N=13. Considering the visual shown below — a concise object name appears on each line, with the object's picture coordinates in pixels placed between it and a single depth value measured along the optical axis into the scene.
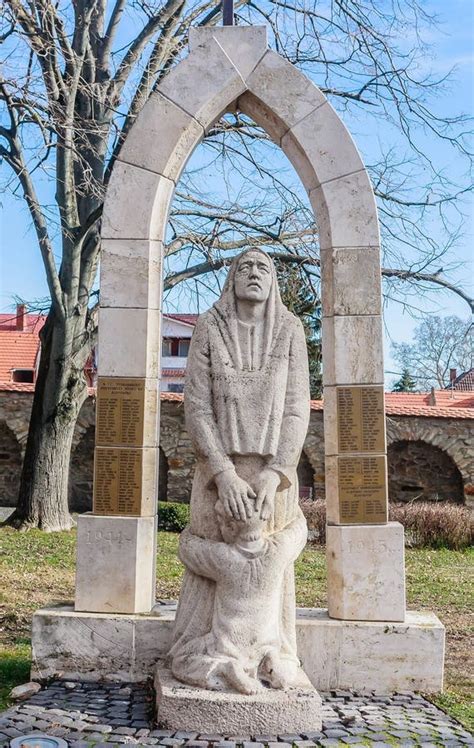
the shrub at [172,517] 14.17
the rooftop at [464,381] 33.72
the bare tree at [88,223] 11.09
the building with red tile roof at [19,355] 23.28
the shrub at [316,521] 13.40
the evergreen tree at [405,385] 36.00
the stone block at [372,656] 4.78
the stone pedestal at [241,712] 3.84
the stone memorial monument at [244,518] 3.93
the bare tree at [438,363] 33.00
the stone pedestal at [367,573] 4.93
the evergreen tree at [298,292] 12.27
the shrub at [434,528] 13.64
